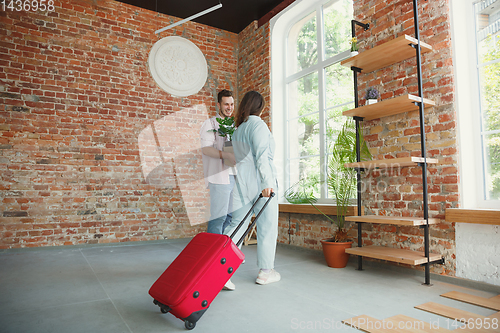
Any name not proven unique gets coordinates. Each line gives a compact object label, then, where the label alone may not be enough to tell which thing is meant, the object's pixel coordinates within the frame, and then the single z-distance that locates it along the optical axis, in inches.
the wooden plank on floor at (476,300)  85.1
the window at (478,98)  107.7
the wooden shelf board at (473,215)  95.6
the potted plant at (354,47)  133.2
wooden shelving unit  106.5
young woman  103.7
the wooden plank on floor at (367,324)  70.6
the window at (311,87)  167.5
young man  121.3
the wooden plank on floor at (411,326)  70.4
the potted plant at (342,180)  130.7
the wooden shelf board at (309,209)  138.1
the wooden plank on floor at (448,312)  77.2
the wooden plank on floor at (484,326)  70.6
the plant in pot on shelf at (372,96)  124.8
